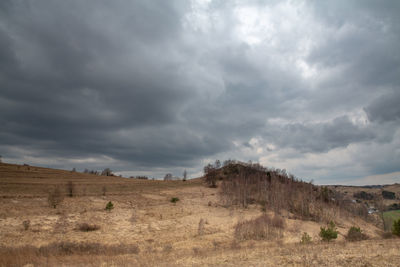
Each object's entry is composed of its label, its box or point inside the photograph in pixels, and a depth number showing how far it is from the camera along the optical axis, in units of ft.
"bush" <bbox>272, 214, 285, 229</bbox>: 127.24
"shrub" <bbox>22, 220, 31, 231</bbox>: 97.10
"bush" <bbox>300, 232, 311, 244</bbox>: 85.42
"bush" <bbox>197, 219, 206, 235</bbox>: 110.73
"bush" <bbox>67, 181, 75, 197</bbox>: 180.18
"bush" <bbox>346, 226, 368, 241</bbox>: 107.55
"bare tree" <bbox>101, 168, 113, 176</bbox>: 482.20
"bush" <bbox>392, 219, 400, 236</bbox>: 104.73
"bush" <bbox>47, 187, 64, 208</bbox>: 139.74
